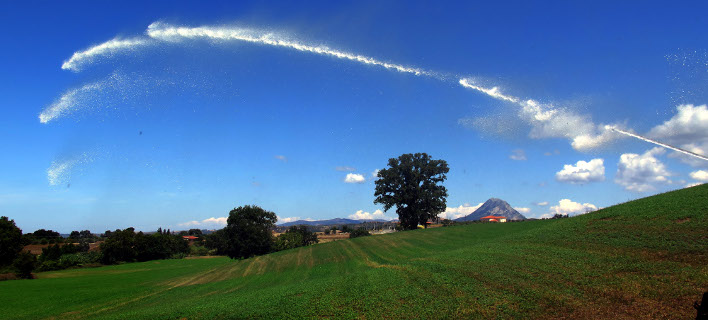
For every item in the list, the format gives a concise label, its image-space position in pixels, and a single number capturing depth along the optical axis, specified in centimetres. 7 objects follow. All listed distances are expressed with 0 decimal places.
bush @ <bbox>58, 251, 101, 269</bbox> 9419
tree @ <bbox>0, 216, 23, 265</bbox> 7775
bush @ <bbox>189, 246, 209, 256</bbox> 14600
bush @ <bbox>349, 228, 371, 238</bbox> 15492
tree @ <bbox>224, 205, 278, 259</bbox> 10575
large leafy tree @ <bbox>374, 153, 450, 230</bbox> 8794
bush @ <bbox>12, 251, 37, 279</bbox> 6981
